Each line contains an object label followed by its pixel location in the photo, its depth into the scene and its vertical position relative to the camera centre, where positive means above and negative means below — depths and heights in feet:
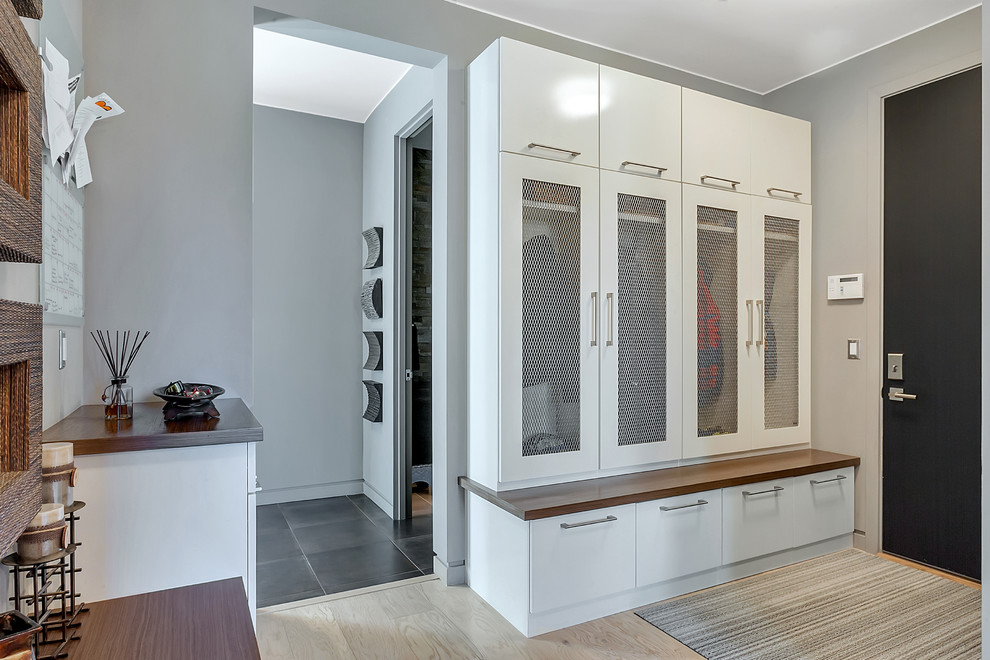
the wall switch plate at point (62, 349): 5.71 -0.19
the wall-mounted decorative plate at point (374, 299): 12.69 +0.62
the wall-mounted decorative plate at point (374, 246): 12.63 +1.73
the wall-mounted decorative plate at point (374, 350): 12.72 -0.45
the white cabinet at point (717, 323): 9.48 +0.10
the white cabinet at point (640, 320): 8.68 +0.13
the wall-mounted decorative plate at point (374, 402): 12.63 -1.52
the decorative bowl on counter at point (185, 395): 6.05 -0.66
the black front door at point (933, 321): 8.93 +0.13
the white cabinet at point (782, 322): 10.27 +0.13
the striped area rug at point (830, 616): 7.14 -3.68
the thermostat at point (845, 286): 10.25 +0.73
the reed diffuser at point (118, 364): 6.04 -0.39
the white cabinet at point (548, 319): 8.03 +0.14
